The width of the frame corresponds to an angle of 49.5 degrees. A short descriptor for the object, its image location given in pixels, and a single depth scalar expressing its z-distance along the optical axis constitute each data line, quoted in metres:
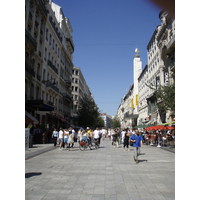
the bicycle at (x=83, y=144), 16.75
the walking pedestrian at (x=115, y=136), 20.60
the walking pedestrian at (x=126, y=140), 17.05
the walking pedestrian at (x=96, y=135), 18.77
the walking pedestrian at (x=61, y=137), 17.48
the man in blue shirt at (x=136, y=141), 10.50
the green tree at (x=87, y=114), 51.74
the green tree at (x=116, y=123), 107.28
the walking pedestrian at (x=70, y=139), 16.84
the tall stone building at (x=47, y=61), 25.80
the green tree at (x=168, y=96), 18.38
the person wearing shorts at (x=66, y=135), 17.61
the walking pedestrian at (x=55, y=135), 19.36
